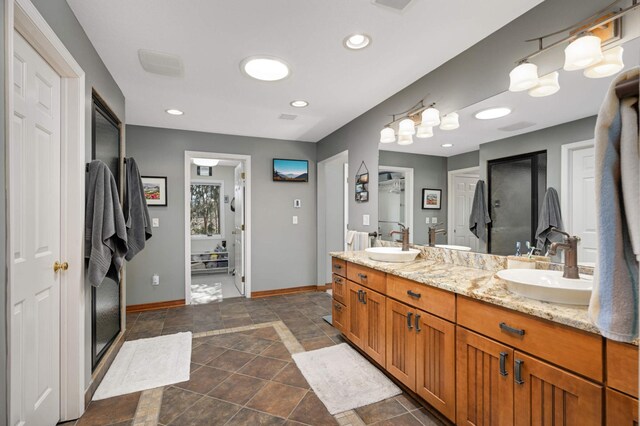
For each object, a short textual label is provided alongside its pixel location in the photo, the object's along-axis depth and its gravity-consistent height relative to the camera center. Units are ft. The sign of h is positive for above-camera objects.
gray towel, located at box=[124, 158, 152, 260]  8.90 +0.14
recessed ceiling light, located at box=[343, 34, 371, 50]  6.44 +3.79
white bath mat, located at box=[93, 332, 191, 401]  7.06 -4.08
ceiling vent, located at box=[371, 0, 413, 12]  5.34 +3.77
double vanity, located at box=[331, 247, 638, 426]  3.41 -2.01
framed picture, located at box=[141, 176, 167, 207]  12.85 +0.99
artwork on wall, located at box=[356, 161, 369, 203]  11.18 +1.11
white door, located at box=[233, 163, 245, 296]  14.90 -0.83
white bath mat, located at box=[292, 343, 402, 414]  6.44 -4.02
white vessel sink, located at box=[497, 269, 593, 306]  3.82 -1.06
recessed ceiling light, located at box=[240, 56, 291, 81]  7.48 +3.81
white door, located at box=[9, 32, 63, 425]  4.33 -0.46
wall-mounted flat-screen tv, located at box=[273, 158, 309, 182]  14.96 +2.15
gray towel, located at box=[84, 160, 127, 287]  6.20 -0.28
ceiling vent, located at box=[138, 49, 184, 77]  7.24 +3.81
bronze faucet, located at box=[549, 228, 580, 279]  4.72 -0.69
